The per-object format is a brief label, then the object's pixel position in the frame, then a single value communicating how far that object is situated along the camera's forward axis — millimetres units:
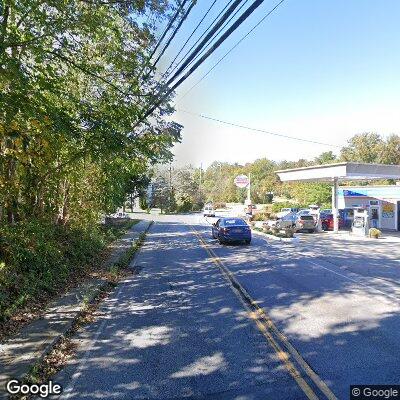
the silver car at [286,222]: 30258
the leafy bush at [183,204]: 83044
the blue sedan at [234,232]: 22406
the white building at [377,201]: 34406
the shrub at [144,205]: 81225
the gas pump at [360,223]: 29648
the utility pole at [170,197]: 82312
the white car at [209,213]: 60500
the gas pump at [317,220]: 33325
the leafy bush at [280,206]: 64081
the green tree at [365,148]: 84562
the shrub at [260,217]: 44656
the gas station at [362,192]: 30242
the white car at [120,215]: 47450
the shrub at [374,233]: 28109
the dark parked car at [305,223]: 32000
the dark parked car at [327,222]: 35625
